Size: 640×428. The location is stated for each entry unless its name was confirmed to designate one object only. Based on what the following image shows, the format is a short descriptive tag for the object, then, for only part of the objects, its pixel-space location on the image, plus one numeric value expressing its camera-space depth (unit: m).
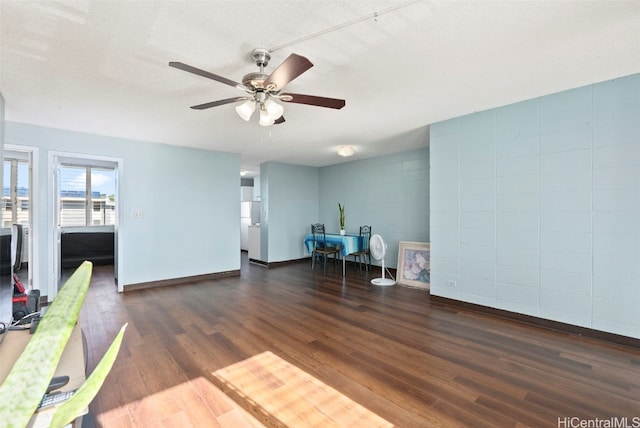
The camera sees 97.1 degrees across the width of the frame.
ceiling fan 1.87
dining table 5.71
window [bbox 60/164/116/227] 6.55
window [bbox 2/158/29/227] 3.70
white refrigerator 8.52
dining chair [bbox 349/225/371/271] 6.12
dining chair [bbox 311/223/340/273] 5.95
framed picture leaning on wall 4.86
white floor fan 5.04
